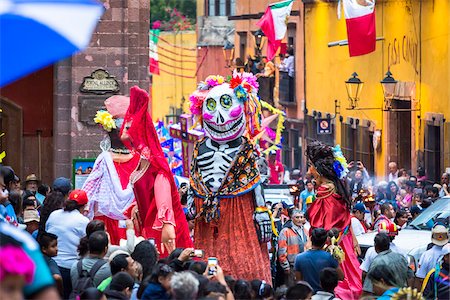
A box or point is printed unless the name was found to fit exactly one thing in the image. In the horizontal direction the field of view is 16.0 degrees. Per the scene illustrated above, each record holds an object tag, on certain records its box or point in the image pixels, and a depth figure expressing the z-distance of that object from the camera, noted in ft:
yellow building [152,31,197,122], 195.00
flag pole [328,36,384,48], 115.03
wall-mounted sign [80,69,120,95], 70.03
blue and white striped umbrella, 21.30
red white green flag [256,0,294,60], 112.88
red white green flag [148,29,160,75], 182.39
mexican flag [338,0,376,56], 92.84
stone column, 70.13
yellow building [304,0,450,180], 99.76
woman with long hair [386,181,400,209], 85.71
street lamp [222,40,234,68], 154.51
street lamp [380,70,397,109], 109.29
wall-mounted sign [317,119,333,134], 130.82
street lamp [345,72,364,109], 111.34
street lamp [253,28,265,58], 127.54
